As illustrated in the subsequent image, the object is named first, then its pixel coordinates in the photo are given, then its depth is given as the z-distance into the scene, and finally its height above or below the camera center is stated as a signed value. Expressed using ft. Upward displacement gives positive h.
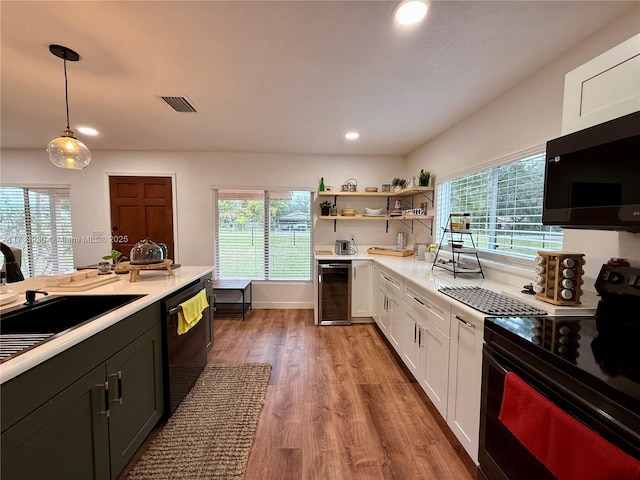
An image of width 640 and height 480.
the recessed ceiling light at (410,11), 4.30 +3.54
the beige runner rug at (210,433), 4.97 -4.46
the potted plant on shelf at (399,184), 12.73 +2.03
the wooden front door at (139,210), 13.58 +0.73
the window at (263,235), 14.21 -0.48
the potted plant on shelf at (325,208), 13.55 +0.91
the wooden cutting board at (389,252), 12.24 -1.15
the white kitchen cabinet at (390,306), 8.80 -2.82
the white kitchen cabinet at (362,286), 12.01 -2.63
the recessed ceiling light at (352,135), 10.62 +3.65
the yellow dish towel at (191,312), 6.36 -2.16
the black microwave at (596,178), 3.15 +0.67
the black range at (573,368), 2.42 -1.47
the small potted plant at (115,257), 7.56 -0.92
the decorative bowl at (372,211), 13.51 +0.78
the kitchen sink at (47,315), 3.38 -1.57
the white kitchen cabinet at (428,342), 5.82 -2.82
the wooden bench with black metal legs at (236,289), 12.57 -3.17
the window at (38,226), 13.53 -0.15
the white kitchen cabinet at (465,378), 4.67 -2.78
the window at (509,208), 6.31 +0.56
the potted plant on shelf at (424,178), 11.12 +2.00
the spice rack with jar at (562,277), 4.32 -0.78
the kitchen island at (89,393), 2.90 -2.31
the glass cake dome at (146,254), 6.61 -0.73
